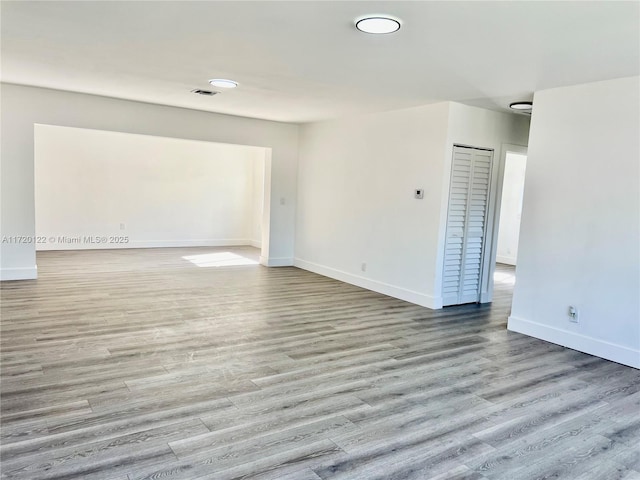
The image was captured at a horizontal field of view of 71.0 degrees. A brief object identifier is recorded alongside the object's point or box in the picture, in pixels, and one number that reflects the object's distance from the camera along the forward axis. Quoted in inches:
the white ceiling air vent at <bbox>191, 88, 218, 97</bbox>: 195.6
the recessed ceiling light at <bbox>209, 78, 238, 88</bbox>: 172.6
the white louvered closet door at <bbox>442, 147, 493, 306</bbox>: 203.3
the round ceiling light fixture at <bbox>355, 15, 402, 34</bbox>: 101.9
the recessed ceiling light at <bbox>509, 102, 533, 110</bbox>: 185.3
